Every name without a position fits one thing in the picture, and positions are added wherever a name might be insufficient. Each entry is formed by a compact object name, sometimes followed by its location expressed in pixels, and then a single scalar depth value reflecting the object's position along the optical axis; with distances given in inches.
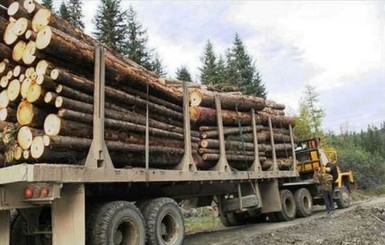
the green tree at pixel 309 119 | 1485.0
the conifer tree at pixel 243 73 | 1654.8
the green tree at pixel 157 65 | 1678.2
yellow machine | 622.8
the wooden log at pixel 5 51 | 287.4
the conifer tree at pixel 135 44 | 1480.1
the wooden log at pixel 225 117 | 409.4
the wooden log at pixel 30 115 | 265.1
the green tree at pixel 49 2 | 1542.8
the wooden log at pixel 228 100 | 419.2
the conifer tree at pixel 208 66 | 1887.3
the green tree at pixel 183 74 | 1820.5
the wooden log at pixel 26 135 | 260.4
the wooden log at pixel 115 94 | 266.3
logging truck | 255.9
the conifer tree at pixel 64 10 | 1530.5
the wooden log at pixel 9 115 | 279.0
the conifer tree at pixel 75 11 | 1592.0
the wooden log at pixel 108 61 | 265.0
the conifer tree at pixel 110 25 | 1486.2
